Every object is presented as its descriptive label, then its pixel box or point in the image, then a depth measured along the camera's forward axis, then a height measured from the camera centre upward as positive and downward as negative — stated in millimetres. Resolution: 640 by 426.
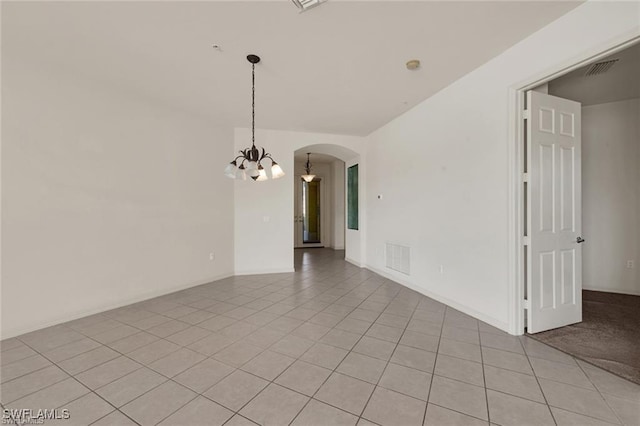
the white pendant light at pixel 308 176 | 8398 +1154
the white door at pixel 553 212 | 2691 -11
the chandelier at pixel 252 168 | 2893 +504
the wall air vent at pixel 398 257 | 4445 -822
